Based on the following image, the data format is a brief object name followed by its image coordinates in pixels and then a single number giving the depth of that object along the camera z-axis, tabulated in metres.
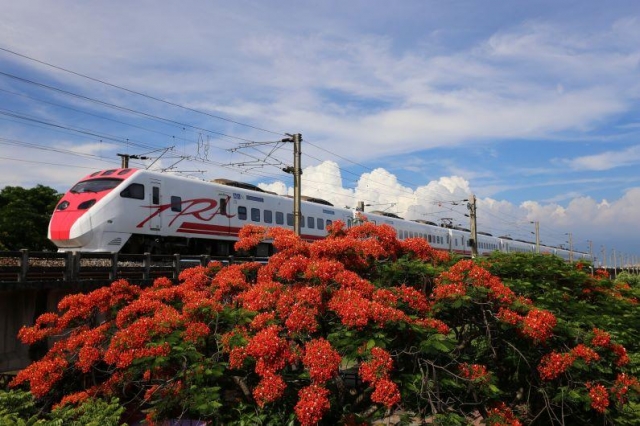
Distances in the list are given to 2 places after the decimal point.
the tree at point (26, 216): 30.36
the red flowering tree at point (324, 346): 6.14
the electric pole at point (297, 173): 16.61
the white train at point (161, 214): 16.28
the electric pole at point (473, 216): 36.73
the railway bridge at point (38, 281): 12.91
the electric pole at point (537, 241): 58.26
